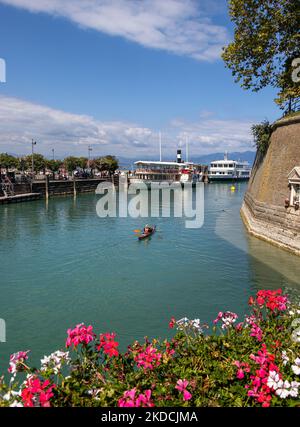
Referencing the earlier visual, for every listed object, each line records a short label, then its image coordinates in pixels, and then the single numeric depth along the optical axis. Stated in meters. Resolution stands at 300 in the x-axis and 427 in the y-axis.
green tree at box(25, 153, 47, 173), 103.57
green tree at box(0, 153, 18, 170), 98.94
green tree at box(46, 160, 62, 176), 117.09
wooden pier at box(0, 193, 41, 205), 56.84
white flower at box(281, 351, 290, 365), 5.86
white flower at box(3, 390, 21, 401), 5.22
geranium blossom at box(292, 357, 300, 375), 5.43
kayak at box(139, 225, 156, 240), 32.56
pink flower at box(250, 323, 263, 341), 6.93
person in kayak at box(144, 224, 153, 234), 33.97
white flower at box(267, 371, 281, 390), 5.04
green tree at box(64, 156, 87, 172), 128.75
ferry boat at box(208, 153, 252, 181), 141.25
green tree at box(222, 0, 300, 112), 30.08
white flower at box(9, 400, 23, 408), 4.79
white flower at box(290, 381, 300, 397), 4.95
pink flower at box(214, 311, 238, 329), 7.65
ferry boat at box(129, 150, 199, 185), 106.98
